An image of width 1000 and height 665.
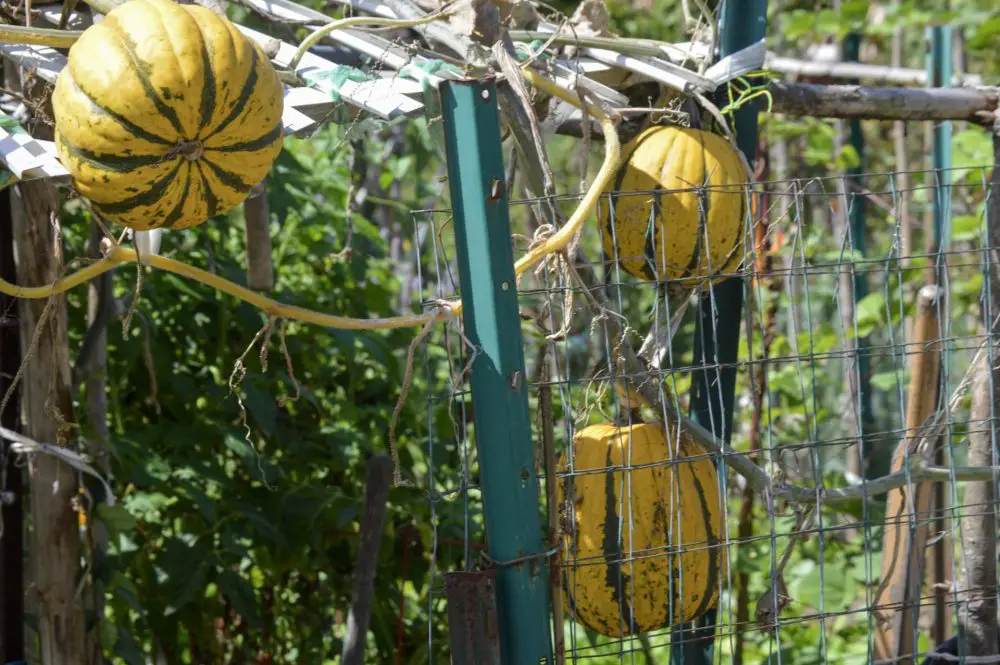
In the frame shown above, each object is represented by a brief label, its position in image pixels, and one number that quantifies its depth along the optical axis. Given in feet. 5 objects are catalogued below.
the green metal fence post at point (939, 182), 11.02
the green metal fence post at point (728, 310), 8.26
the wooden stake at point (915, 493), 8.95
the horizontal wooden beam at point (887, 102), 8.66
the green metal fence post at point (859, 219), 13.51
